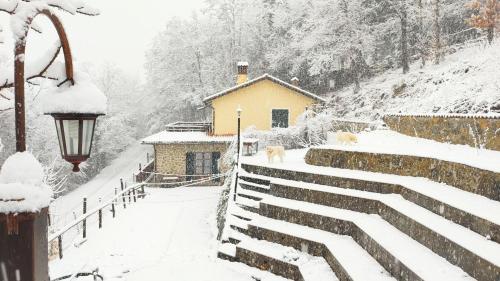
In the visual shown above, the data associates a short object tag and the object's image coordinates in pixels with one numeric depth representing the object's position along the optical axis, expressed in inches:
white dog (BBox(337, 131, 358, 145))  419.5
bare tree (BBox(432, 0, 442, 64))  893.5
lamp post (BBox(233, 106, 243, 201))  420.6
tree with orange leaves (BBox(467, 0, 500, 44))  725.3
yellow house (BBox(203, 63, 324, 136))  938.1
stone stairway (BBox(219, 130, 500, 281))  206.5
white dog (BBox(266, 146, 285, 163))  439.0
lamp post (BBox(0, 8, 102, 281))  108.4
